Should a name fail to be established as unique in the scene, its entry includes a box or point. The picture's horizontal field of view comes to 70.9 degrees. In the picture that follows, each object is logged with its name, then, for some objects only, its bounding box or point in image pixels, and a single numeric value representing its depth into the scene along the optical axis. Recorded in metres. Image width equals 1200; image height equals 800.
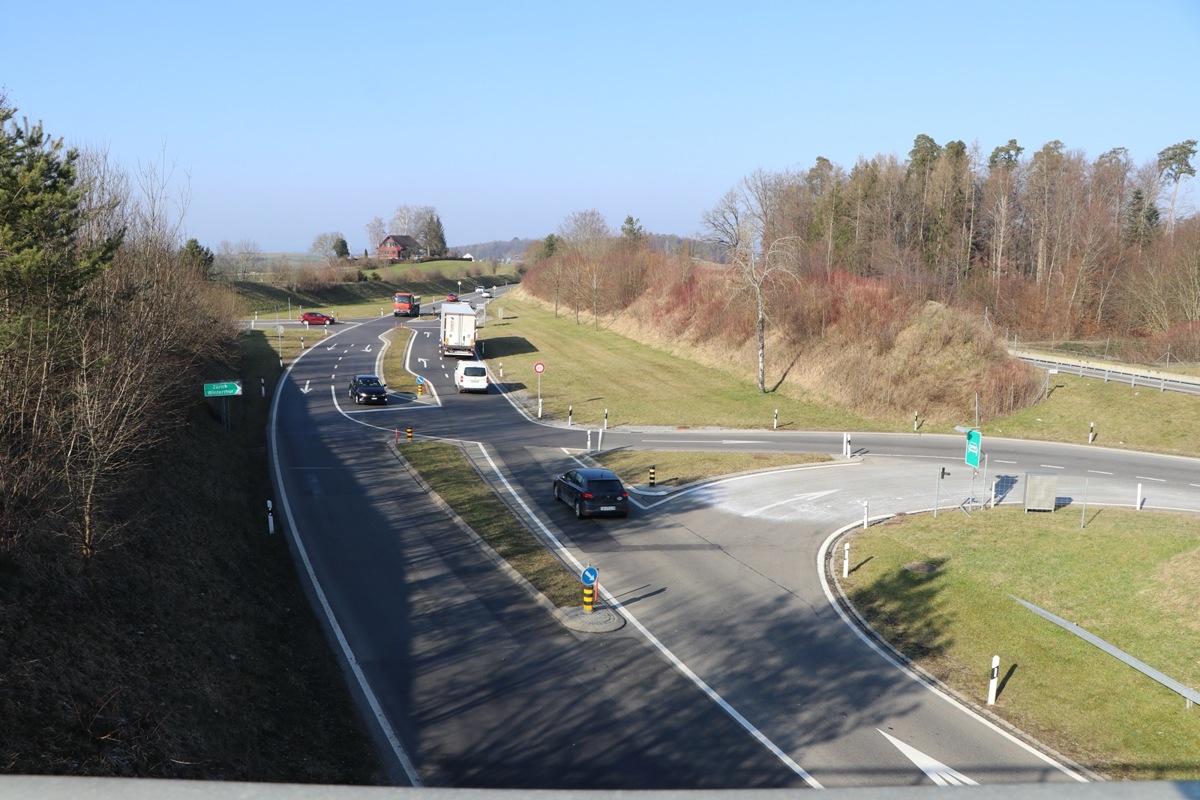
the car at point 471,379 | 46.19
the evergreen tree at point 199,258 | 45.38
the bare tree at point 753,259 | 45.91
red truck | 94.06
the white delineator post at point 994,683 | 13.86
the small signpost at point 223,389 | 29.42
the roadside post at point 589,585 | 17.11
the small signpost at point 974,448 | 23.73
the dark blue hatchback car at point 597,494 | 24.06
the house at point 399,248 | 187.62
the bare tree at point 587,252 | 81.88
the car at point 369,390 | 42.59
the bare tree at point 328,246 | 156.50
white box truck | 55.47
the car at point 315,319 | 83.88
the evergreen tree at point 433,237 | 187.12
